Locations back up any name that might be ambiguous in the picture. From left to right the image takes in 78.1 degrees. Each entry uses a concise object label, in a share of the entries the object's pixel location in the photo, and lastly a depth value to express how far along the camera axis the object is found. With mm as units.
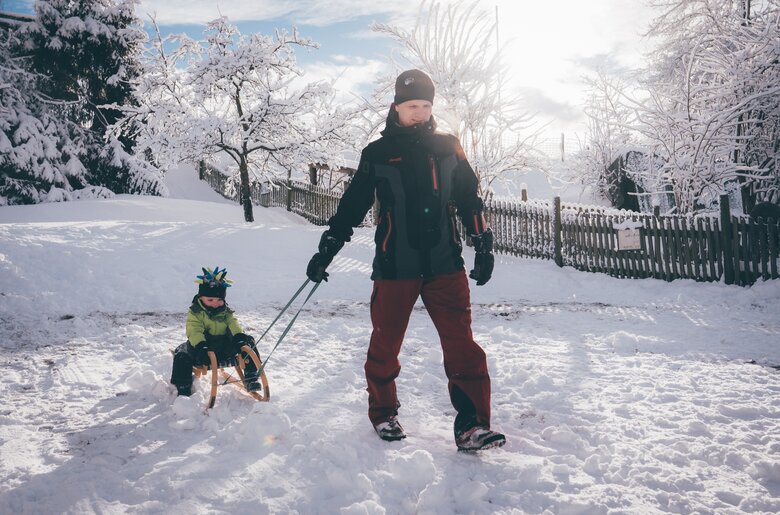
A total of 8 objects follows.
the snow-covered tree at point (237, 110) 14242
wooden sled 3188
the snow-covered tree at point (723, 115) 8766
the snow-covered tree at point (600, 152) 20362
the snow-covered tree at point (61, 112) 16922
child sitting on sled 3410
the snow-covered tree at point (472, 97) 13195
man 2703
